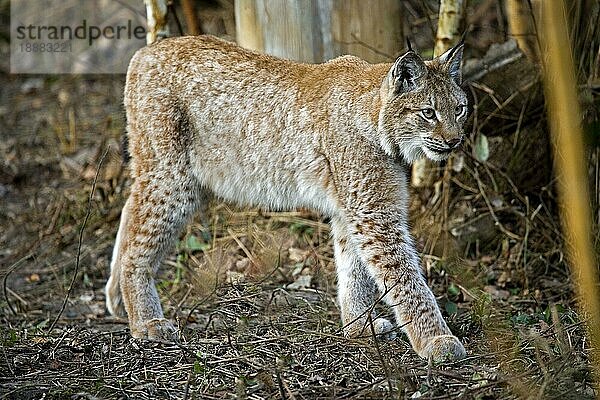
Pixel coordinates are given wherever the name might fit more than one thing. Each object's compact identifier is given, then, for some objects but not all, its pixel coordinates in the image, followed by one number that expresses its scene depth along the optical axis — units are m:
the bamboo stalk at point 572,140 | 4.52
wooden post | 12.27
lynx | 9.79
